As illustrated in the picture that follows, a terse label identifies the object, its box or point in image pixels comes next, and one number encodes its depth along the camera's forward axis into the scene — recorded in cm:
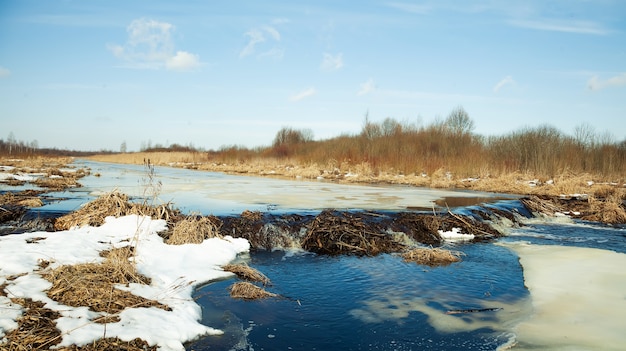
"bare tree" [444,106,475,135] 4366
